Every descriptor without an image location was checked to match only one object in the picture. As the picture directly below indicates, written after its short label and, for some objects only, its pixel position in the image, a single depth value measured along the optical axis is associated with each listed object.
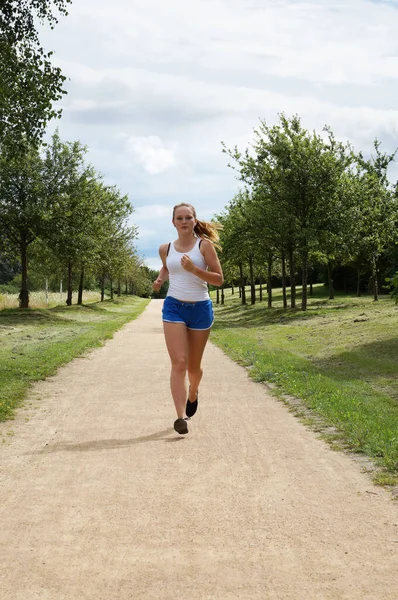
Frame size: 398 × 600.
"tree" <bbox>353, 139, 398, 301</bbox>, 33.28
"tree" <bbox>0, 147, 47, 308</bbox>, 33.69
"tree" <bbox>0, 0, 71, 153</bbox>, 17.06
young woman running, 6.67
